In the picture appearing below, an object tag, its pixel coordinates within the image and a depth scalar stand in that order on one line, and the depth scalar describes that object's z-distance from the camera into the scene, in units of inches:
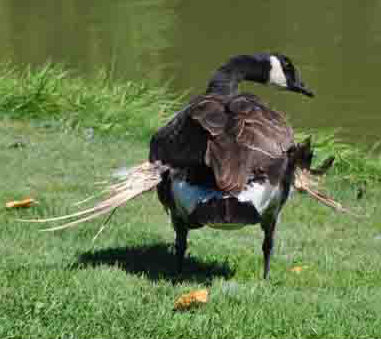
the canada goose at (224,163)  417.1
